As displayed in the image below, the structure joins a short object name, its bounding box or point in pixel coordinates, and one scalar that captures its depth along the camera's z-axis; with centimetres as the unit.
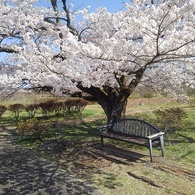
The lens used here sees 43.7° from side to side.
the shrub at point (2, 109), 1696
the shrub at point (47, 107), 1730
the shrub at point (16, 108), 1659
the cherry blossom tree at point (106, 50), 455
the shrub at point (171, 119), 822
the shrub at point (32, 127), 914
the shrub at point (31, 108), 1747
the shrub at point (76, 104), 1829
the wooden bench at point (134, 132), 611
